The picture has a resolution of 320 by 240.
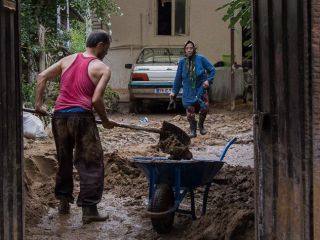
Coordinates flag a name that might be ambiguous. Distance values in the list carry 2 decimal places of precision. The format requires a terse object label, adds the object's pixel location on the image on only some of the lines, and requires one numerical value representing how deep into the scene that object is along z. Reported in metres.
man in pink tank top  6.63
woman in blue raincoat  12.08
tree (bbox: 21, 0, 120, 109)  13.37
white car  17.72
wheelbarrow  5.93
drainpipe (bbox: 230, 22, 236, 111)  18.35
